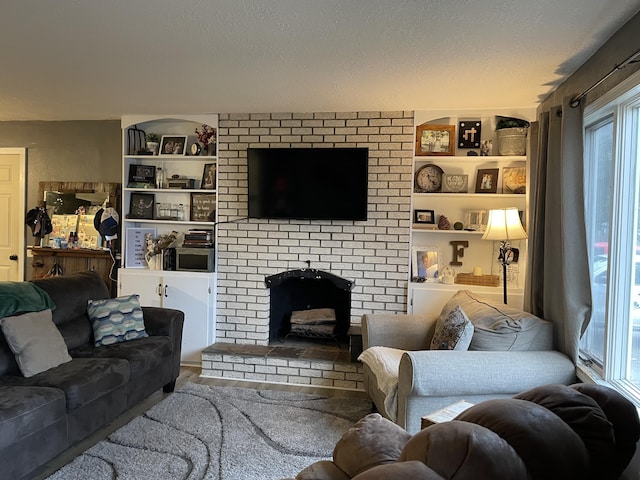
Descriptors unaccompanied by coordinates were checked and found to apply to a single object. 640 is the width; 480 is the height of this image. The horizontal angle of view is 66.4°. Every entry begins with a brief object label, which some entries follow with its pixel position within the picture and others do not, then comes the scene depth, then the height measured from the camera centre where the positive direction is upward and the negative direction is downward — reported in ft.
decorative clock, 14.15 +1.52
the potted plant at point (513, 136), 13.35 +2.67
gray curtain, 8.91 +0.00
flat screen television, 13.89 +1.33
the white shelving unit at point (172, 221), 14.84 +0.18
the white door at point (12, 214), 16.87 +0.33
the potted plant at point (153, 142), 15.51 +2.67
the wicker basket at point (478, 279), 13.70 -1.33
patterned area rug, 8.55 -4.25
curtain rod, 6.82 +2.45
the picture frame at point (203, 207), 15.42 +0.63
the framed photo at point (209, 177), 15.28 +1.57
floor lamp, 11.84 +0.17
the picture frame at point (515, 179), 13.52 +1.50
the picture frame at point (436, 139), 14.07 +2.67
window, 7.91 -0.19
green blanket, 9.69 -1.56
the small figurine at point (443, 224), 14.02 +0.22
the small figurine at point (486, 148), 13.83 +2.40
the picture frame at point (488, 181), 13.74 +1.45
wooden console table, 16.10 -1.19
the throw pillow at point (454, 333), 9.71 -2.06
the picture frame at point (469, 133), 13.97 +2.84
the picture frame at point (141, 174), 15.65 +1.66
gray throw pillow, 9.27 -2.32
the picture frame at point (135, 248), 15.60 -0.72
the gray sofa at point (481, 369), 8.55 -2.45
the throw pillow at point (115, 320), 11.52 -2.29
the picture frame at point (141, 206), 15.70 +0.64
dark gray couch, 7.73 -2.94
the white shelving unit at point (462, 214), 13.55 +0.52
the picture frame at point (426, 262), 14.28 -0.91
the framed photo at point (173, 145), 15.48 +2.59
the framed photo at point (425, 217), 14.39 +0.42
